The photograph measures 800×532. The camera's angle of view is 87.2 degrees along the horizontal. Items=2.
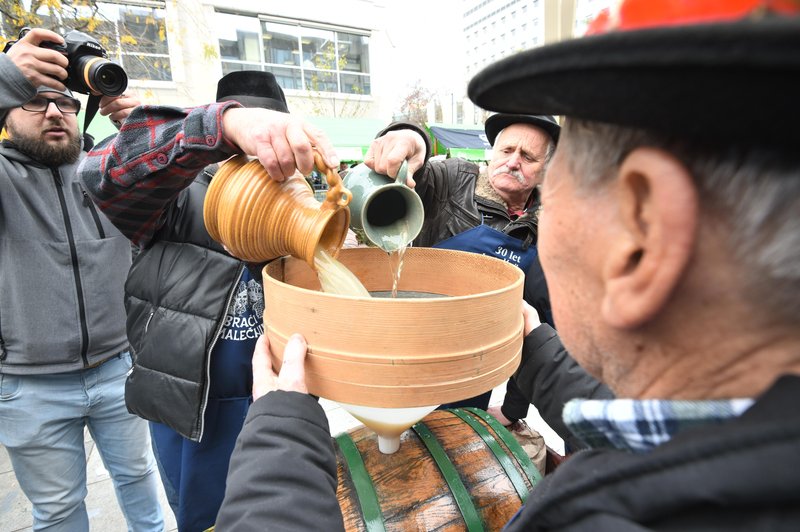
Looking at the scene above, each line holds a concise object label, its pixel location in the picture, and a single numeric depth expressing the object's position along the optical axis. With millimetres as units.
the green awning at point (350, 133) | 10195
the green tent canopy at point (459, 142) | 11109
